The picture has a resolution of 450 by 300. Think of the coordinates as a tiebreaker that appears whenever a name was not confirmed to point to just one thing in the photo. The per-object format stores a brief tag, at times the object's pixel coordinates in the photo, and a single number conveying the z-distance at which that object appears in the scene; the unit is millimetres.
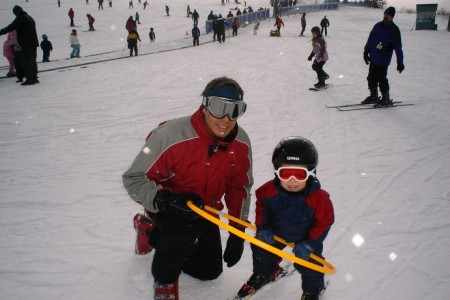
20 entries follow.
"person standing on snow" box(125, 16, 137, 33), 15814
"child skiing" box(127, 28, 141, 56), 15461
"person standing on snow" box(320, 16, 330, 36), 21719
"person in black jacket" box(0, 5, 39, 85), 8922
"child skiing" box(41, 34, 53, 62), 14727
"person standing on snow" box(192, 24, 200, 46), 18708
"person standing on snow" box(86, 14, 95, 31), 25769
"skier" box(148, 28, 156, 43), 21761
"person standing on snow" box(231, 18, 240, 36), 23558
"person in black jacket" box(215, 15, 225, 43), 19506
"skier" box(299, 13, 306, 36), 22642
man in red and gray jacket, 2301
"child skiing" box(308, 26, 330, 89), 8961
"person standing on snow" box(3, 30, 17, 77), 10234
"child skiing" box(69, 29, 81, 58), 15968
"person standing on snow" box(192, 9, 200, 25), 27953
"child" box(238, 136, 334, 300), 2252
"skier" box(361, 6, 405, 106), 6801
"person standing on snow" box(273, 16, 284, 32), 22981
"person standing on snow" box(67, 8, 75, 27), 28109
